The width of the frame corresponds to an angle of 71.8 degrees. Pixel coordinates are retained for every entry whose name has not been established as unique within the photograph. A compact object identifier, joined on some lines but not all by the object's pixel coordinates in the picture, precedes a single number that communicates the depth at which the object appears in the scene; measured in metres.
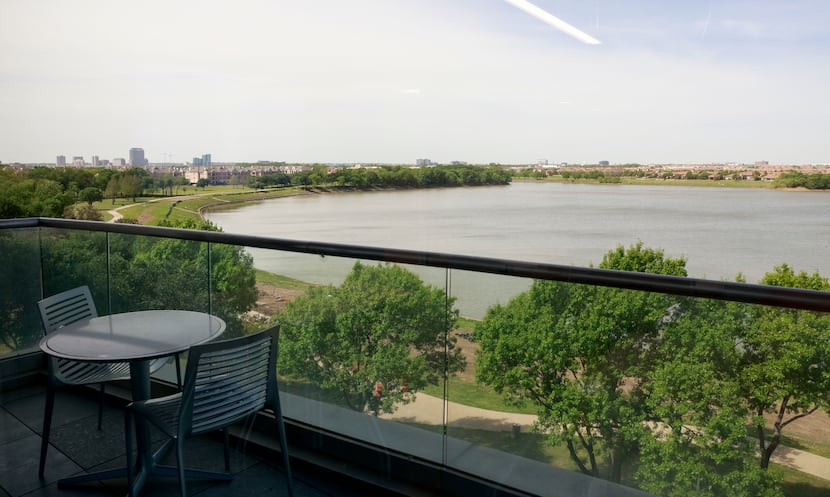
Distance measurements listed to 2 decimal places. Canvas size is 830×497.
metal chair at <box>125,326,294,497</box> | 1.89
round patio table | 2.11
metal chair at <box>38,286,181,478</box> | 2.53
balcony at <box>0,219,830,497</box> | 2.20
